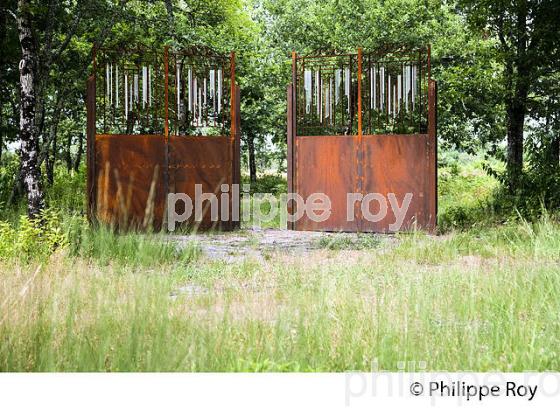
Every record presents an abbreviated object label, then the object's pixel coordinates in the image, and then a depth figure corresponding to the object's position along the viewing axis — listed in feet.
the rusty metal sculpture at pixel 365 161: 38.04
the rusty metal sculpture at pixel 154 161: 37.17
